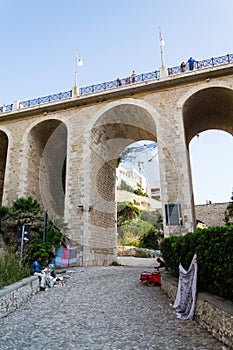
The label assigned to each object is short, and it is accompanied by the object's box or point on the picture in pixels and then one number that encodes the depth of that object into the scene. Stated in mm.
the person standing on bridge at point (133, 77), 13289
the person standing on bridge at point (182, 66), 12477
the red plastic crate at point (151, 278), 6672
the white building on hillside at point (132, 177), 51416
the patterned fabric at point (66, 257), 9905
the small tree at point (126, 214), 25453
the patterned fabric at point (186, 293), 3705
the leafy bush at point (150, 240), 20266
